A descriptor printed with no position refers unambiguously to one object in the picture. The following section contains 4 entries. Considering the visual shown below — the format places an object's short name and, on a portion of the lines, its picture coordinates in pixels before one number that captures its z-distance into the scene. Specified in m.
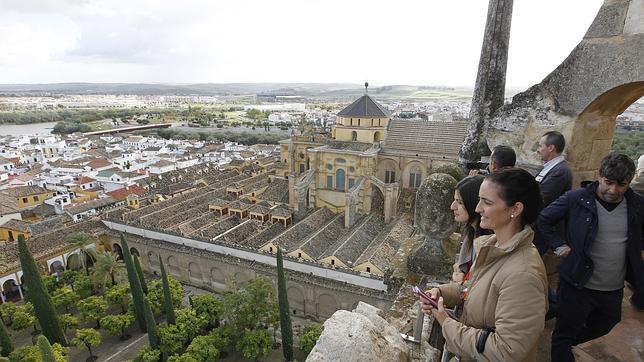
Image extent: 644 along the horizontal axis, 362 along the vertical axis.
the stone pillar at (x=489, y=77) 4.58
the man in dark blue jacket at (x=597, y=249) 2.86
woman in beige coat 1.82
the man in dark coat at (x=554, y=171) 3.55
